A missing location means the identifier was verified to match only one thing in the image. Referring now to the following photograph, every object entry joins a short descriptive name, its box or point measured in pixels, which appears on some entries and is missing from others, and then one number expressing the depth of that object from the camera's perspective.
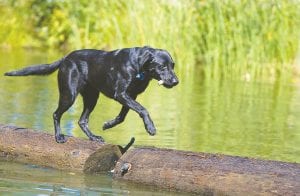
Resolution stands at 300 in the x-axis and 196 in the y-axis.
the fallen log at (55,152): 15.11
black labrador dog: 15.04
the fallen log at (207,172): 12.84
